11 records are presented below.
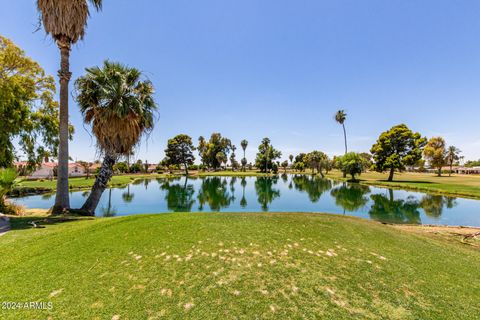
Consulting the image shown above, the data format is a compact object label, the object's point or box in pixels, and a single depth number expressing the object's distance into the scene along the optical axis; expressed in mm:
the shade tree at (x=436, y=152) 55728
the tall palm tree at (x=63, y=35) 10008
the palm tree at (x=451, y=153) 70138
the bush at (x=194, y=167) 86988
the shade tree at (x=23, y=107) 12164
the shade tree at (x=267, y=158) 80000
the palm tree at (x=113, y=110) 11062
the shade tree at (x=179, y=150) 70375
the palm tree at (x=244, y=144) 98300
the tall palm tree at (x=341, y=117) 59859
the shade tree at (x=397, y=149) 39419
